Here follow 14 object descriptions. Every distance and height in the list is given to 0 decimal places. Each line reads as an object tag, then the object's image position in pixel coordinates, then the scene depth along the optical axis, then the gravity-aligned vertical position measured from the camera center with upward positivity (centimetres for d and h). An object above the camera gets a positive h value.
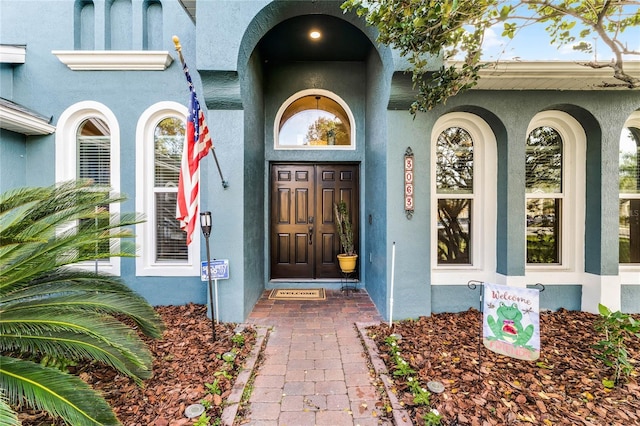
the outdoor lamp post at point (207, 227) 331 -18
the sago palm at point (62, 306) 171 -76
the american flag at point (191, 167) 297 +47
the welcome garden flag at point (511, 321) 236 -97
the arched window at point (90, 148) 430 +100
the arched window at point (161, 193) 436 +30
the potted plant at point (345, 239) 486 -50
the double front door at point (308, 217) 529 -11
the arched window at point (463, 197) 428 +21
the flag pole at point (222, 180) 342 +41
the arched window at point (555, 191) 423 +30
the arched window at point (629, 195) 429 +23
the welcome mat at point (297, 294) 473 -143
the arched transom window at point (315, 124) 527 +164
